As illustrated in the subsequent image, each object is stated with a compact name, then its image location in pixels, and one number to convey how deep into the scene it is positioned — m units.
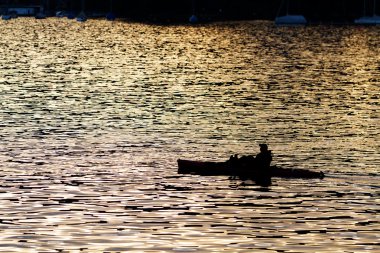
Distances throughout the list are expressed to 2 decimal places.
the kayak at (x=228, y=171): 70.62
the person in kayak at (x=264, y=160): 71.00
